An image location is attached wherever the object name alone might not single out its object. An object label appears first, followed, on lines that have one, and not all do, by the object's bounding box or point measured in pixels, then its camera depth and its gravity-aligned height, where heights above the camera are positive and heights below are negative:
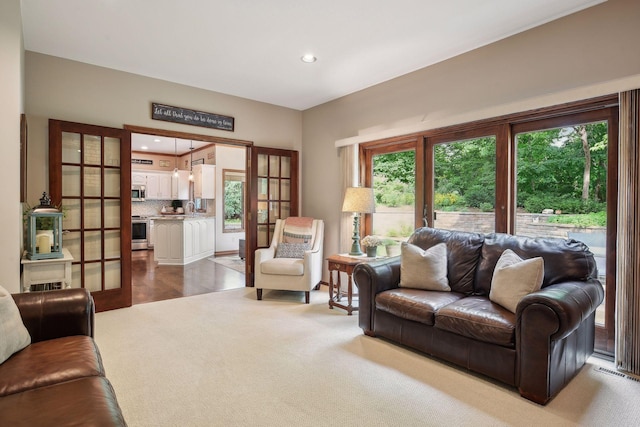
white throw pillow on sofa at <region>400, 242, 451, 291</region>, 3.06 -0.52
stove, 8.90 -0.61
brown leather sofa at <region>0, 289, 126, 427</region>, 1.20 -0.72
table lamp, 4.03 +0.11
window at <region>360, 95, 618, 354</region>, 2.75 +0.33
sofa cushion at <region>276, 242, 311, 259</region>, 4.64 -0.53
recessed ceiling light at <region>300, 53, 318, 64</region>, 3.58 +1.64
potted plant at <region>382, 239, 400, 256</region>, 4.28 -0.45
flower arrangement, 3.97 -0.36
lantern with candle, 3.00 -0.19
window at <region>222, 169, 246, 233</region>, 8.40 +0.28
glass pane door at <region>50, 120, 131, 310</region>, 3.66 +0.09
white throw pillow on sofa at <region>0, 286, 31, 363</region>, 1.61 -0.59
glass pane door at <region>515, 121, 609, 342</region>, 2.80 +0.24
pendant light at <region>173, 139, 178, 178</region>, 8.29 +1.62
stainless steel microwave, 9.12 +0.48
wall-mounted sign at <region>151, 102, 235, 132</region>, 4.22 +1.24
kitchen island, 6.91 -0.60
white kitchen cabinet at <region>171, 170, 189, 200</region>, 9.34 +0.71
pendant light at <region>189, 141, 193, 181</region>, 8.29 +1.26
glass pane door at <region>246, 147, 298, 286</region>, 5.11 +0.29
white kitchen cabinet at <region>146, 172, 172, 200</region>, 9.55 +0.72
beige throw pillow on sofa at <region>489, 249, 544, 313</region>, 2.41 -0.50
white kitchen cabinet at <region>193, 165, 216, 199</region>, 8.04 +0.70
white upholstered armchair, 4.25 -0.62
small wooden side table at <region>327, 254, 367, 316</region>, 3.75 -0.65
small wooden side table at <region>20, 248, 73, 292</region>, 2.91 -0.54
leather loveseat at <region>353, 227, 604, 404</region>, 2.09 -0.73
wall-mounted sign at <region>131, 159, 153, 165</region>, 9.43 +1.38
